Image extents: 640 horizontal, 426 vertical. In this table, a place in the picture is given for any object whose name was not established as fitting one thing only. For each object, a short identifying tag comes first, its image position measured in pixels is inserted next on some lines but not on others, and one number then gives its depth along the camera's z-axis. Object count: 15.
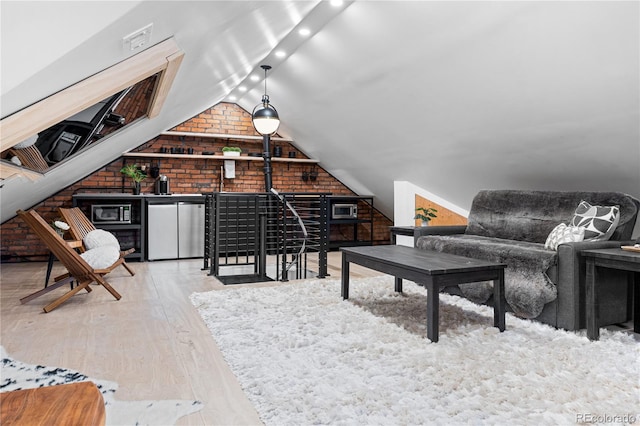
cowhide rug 1.78
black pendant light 5.16
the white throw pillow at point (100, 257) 3.66
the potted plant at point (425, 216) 5.39
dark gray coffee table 2.66
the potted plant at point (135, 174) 6.23
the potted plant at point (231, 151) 7.00
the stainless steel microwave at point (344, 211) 7.21
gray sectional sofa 2.89
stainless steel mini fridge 6.00
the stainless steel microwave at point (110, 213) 5.79
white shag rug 1.82
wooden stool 0.79
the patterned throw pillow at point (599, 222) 3.16
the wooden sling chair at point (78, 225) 4.45
